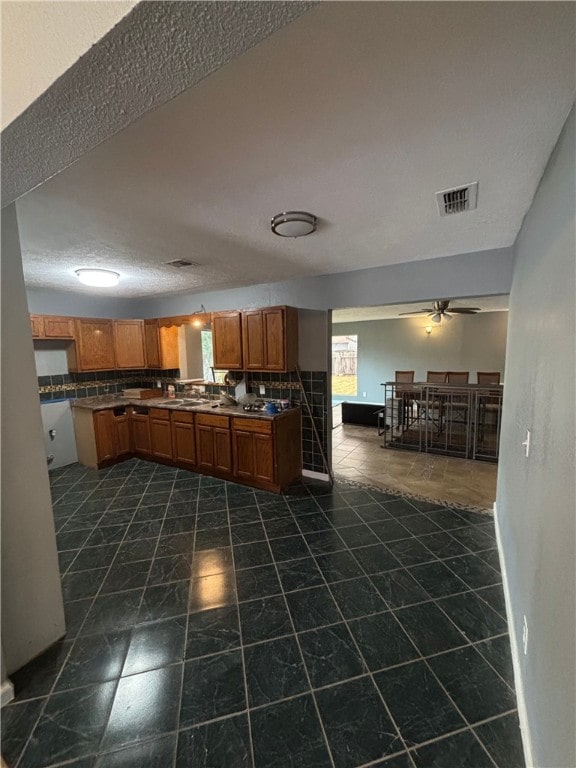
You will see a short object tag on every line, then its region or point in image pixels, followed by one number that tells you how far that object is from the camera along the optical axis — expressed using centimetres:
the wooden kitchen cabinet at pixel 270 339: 363
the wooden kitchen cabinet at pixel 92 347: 439
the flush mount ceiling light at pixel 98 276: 305
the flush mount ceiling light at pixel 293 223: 191
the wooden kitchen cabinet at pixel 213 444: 380
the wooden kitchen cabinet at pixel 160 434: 430
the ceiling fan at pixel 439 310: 527
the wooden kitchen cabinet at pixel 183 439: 408
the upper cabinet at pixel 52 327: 395
